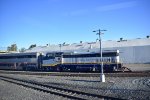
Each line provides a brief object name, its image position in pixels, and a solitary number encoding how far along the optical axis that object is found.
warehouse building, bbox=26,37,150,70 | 65.67
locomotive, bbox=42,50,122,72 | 38.62
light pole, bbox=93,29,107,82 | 25.42
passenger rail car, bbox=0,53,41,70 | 50.14
